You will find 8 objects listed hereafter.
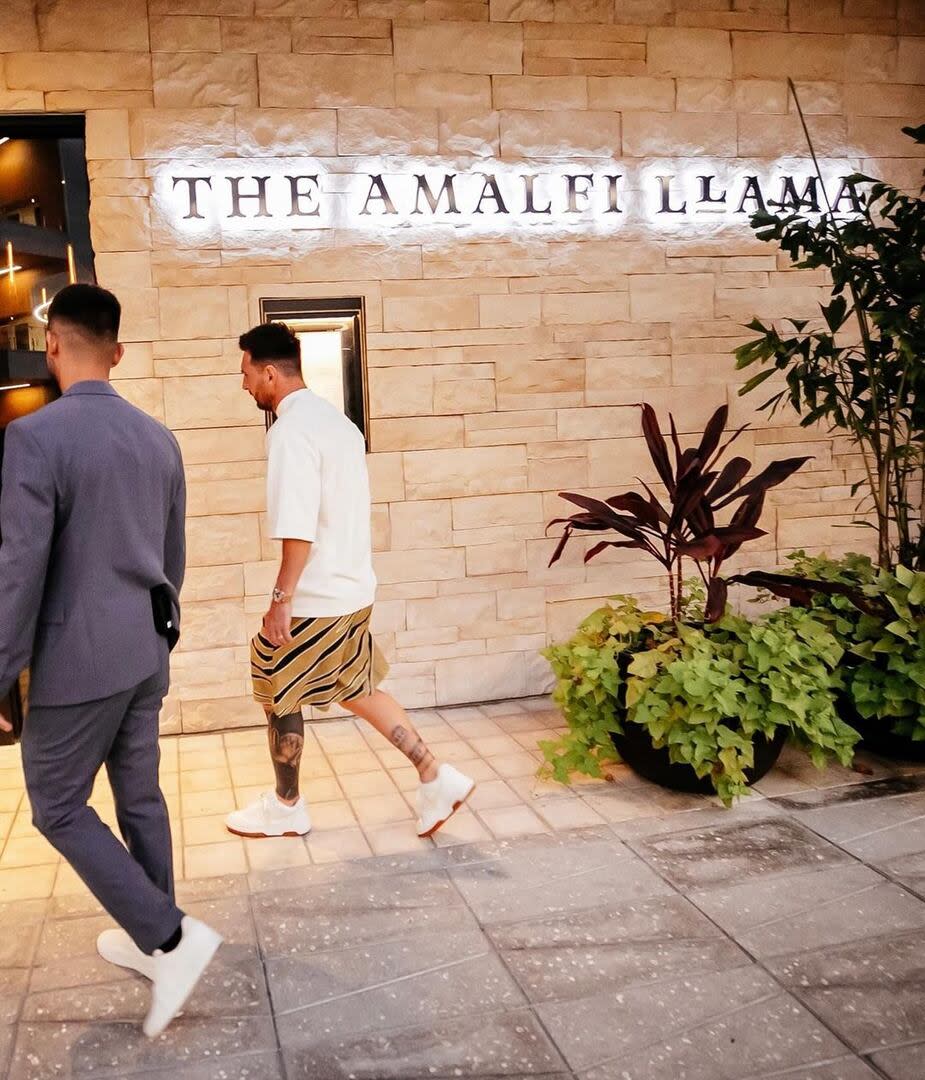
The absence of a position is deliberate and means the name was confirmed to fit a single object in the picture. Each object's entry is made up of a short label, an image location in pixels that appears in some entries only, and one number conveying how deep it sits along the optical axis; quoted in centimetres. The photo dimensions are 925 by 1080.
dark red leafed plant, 339
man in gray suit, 209
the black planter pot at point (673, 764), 347
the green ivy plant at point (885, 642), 360
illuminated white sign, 414
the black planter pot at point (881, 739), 371
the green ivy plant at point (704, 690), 329
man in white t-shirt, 298
